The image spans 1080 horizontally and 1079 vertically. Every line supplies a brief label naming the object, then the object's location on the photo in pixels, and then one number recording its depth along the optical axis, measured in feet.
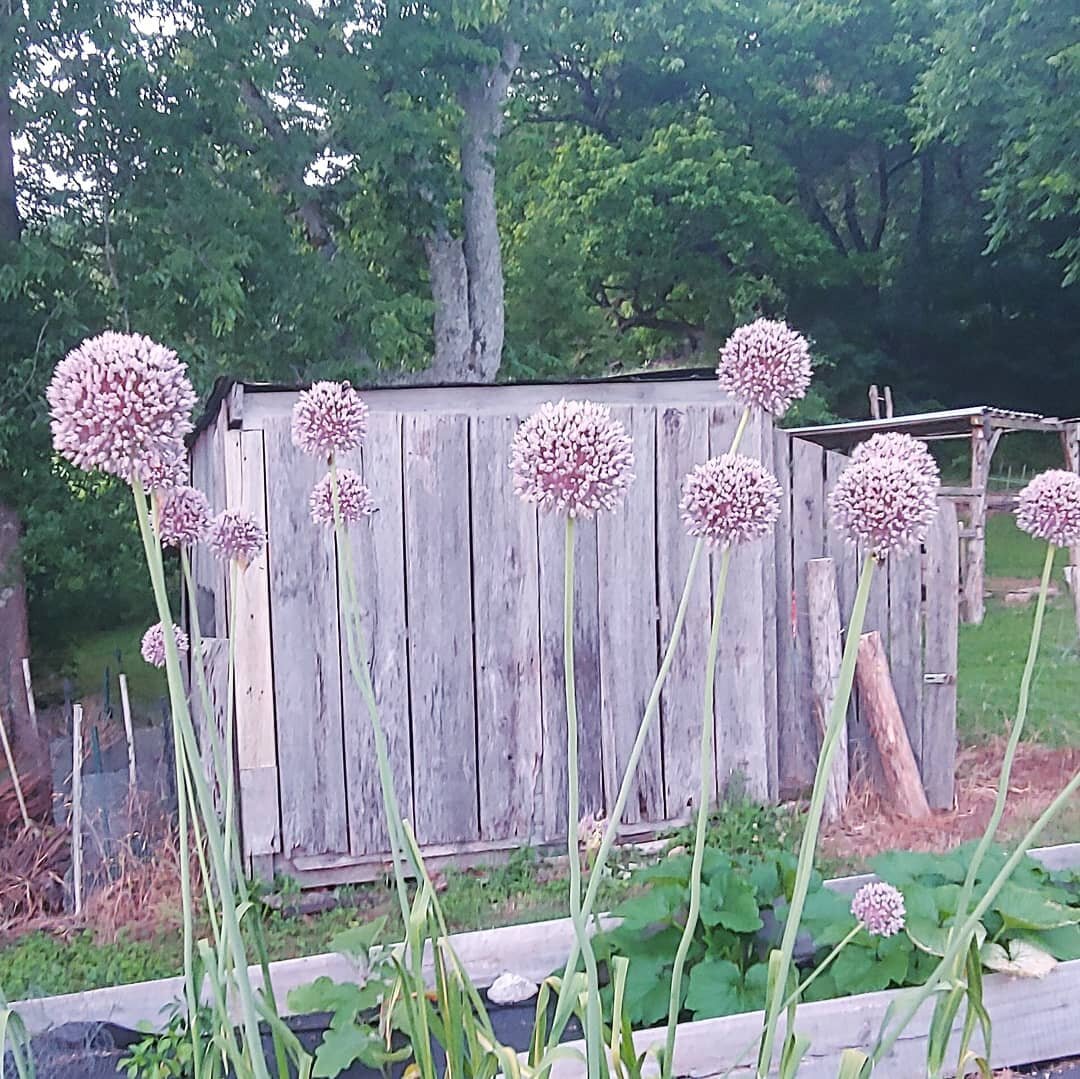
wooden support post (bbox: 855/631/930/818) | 14.29
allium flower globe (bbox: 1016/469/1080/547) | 4.59
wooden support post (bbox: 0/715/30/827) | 13.73
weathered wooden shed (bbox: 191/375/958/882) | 12.16
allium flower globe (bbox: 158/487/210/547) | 4.43
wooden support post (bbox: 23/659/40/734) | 16.71
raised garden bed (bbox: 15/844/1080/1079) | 7.42
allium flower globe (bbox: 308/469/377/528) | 5.89
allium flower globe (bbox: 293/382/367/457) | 5.29
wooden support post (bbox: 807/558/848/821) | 14.21
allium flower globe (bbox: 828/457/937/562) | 3.87
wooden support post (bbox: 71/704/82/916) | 12.20
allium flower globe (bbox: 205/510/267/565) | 5.33
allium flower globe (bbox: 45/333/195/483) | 3.46
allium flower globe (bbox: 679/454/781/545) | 4.23
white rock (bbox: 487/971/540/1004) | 8.61
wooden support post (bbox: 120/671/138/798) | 13.57
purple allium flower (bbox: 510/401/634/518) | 3.99
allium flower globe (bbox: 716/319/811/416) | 4.82
